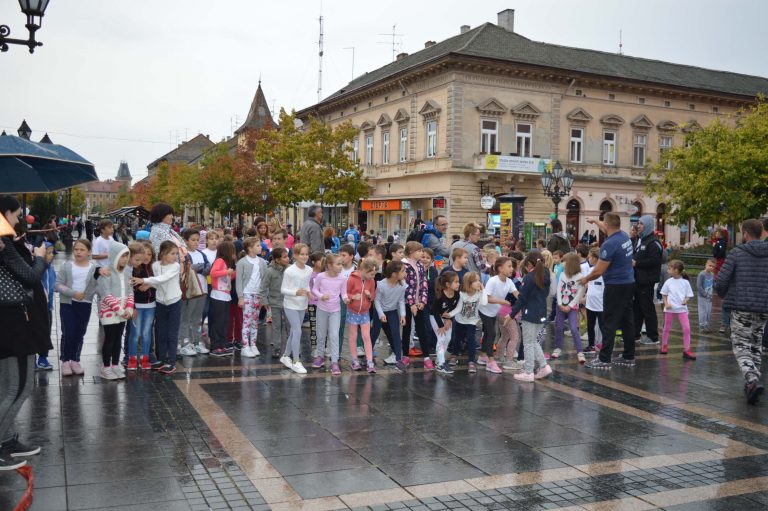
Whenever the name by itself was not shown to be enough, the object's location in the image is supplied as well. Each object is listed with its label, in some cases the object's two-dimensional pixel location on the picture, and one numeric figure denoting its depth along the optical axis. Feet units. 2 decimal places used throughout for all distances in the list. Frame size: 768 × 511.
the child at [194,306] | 32.89
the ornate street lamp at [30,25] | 28.94
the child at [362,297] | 29.84
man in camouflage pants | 25.66
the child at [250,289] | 33.09
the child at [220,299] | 32.99
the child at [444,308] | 30.19
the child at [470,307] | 30.35
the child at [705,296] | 43.24
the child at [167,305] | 28.86
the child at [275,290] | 32.74
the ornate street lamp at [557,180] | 78.59
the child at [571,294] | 32.94
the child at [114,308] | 26.89
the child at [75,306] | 27.14
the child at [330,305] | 29.89
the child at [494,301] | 30.83
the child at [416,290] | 31.04
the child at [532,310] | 28.86
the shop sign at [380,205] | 137.90
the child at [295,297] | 29.86
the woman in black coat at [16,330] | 17.24
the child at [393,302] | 30.42
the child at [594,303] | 35.24
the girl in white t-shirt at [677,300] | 35.17
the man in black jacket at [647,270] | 36.73
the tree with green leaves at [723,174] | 90.79
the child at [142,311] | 28.53
